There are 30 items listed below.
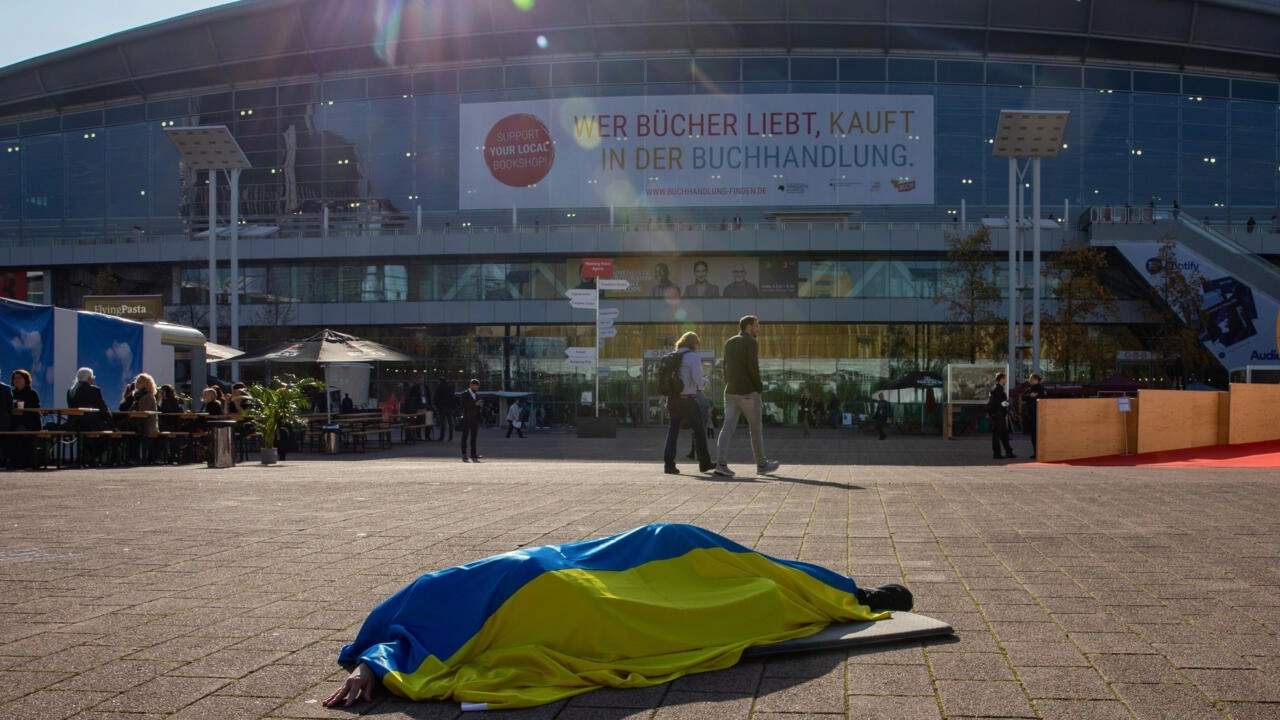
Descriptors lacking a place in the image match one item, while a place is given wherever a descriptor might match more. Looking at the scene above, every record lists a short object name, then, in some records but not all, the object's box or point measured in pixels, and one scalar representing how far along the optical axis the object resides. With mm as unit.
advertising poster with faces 47250
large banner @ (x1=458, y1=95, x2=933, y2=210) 48719
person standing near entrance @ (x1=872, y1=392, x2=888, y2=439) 37144
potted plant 19391
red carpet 17252
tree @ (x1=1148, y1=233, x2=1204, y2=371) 40812
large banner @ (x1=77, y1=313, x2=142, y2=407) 20359
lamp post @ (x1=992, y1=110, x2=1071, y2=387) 32281
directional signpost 30769
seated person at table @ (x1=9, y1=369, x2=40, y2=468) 16719
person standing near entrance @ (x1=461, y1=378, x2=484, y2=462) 20703
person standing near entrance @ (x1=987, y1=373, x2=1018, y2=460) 21062
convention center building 47062
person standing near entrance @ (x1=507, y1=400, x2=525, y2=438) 37281
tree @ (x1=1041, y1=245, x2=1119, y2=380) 40688
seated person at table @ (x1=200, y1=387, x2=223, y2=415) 19969
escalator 40031
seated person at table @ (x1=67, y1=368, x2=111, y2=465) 17500
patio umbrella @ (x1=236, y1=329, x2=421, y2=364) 26312
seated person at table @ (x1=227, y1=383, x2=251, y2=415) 21312
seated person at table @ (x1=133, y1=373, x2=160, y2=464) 18516
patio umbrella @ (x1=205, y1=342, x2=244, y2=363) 29088
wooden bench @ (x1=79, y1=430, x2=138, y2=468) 18078
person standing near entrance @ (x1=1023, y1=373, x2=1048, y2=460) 21312
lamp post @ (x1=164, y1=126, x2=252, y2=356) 34625
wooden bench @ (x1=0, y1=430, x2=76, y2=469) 16594
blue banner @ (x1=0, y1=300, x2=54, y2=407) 18328
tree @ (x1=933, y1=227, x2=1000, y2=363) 41781
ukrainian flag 3912
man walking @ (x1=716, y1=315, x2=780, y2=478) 13289
